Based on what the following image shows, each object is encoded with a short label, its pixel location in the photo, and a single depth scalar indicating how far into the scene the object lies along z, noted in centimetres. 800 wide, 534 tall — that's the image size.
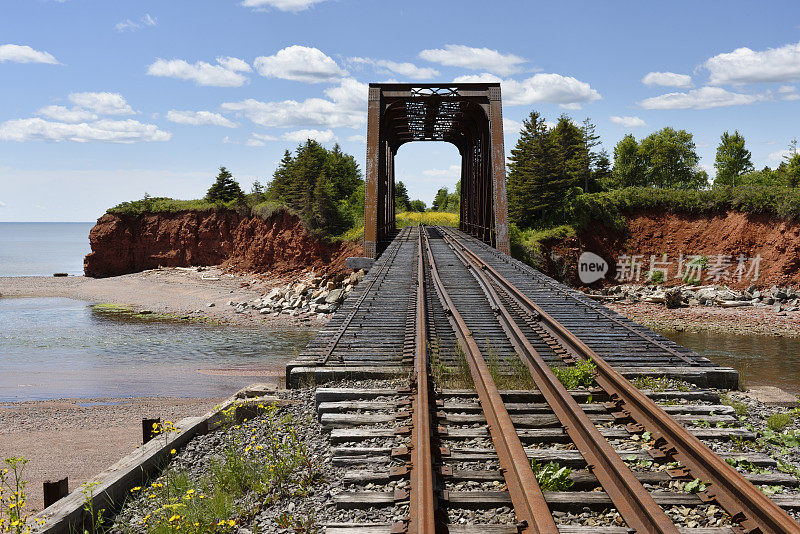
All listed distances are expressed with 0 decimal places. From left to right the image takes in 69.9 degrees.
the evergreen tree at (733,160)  7419
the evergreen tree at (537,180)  3650
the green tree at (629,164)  7819
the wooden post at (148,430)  659
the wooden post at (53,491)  504
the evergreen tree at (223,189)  5100
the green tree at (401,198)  8450
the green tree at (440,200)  10332
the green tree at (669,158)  7594
